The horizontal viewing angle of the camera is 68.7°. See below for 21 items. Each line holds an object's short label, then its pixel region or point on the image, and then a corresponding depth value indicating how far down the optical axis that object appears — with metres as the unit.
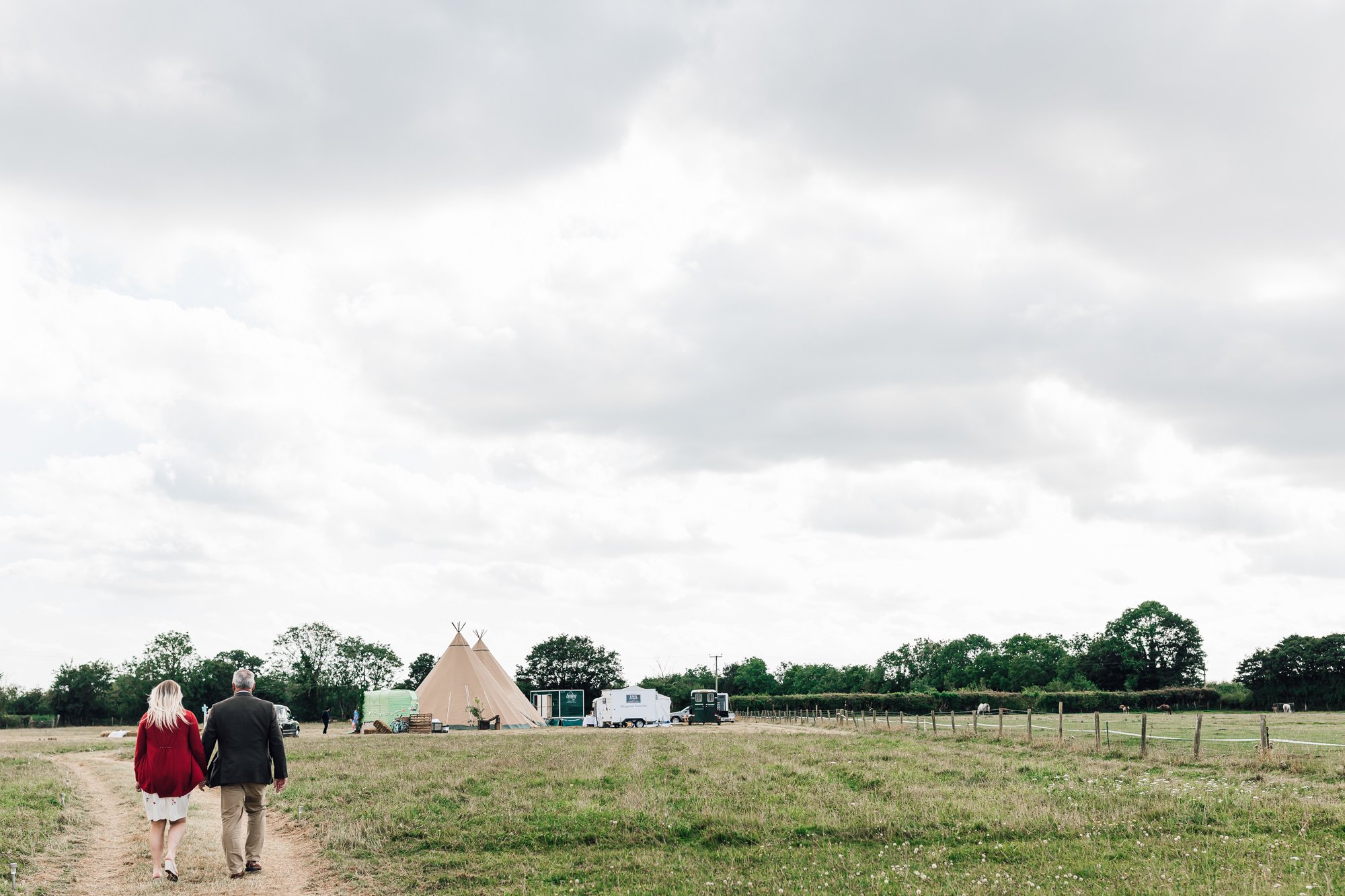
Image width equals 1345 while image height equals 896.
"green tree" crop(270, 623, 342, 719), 98.69
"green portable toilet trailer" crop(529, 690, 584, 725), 69.12
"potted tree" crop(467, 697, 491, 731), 57.78
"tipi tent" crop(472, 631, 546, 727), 63.56
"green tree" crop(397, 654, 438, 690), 115.56
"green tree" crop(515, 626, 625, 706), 114.31
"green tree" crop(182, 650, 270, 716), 96.75
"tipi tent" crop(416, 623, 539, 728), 59.22
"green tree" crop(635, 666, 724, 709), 108.38
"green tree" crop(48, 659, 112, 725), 100.31
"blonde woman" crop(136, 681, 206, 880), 10.11
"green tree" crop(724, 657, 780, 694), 130.88
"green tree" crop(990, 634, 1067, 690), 119.38
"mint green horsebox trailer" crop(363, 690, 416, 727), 58.28
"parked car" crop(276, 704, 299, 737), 50.50
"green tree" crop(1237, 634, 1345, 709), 91.56
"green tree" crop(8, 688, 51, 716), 102.75
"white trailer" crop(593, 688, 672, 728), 64.19
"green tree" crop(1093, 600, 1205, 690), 109.94
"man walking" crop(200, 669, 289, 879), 10.32
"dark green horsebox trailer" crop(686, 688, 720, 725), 68.44
